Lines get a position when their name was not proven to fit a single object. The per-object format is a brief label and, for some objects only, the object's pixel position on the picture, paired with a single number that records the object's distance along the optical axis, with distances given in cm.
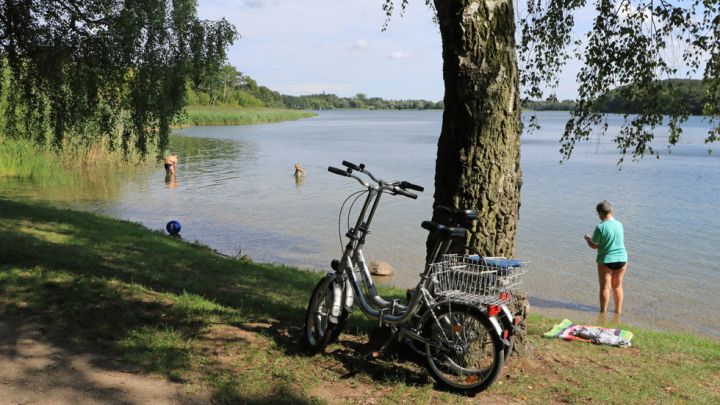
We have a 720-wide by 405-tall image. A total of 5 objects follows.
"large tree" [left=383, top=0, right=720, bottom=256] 460
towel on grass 598
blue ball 1331
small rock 1189
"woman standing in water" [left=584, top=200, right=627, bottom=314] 910
